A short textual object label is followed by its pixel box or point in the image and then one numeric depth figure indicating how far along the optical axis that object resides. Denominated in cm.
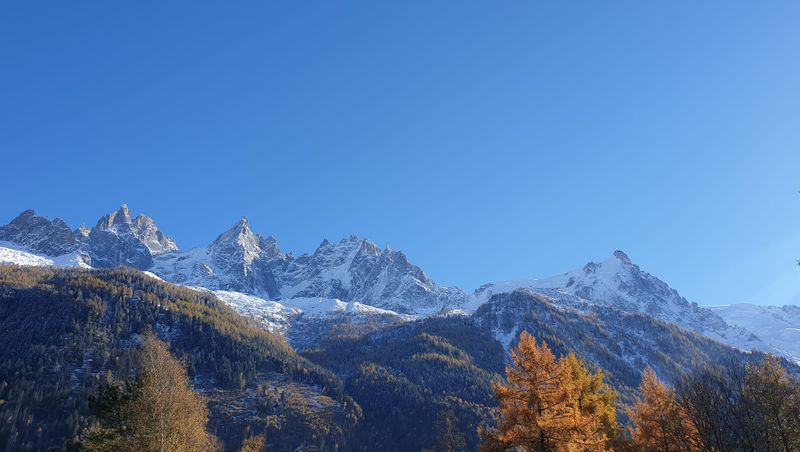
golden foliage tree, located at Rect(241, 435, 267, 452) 5894
